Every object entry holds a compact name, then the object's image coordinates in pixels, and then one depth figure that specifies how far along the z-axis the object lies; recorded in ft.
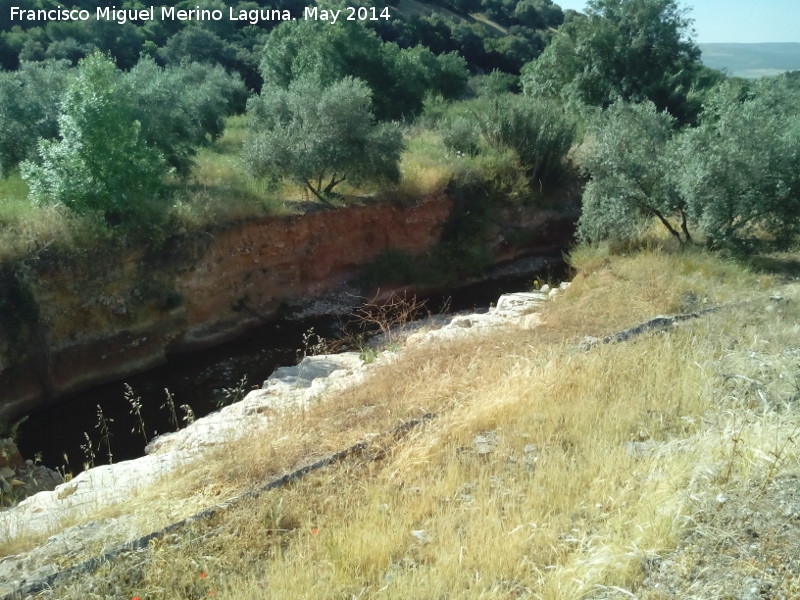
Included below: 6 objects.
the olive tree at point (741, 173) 37.73
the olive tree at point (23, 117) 44.62
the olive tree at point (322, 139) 48.47
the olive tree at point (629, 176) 42.63
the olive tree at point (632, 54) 77.36
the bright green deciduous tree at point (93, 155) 37.11
